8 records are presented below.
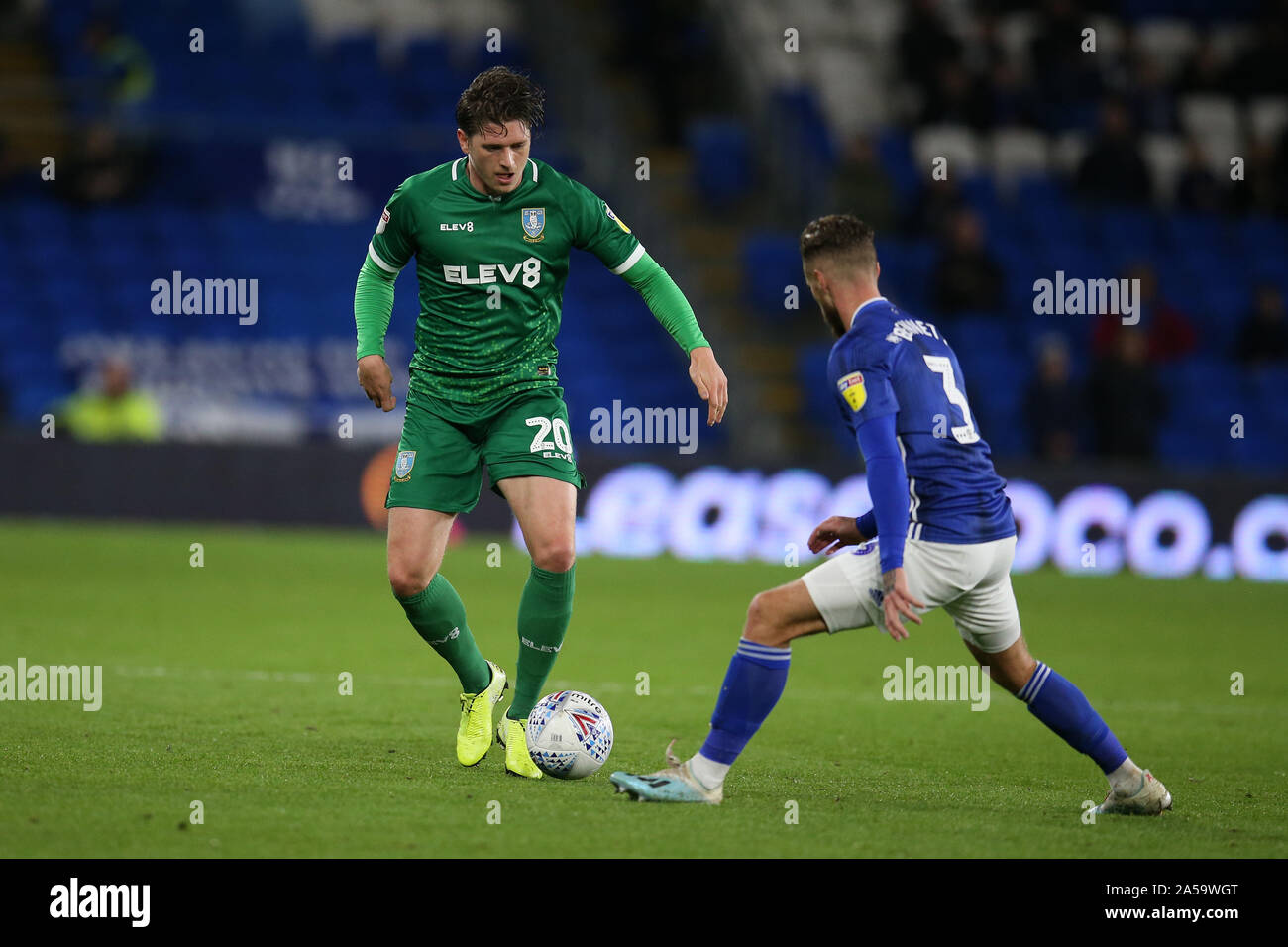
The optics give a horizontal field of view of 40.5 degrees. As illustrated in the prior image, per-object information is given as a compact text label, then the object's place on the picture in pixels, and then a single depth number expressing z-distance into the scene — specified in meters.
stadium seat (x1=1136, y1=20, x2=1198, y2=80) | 22.36
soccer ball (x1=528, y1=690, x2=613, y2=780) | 6.19
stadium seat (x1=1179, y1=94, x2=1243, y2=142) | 21.33
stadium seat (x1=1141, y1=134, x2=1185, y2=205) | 21.08
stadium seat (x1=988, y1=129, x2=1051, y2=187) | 20.42
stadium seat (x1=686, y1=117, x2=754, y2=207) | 20.64
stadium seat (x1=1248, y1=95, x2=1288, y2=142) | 21.09
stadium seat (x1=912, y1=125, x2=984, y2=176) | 19.97
